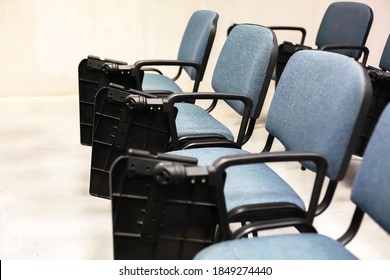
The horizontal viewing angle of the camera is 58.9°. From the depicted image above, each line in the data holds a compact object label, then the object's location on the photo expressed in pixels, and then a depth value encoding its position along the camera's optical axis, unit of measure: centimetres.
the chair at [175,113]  134
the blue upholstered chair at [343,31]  250
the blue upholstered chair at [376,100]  168
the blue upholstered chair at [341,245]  81
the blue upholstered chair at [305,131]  90
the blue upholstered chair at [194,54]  196
